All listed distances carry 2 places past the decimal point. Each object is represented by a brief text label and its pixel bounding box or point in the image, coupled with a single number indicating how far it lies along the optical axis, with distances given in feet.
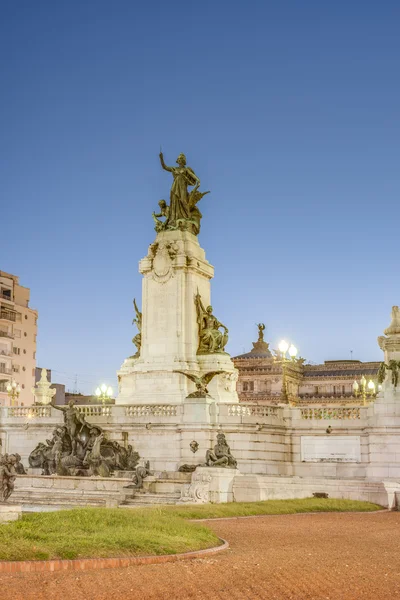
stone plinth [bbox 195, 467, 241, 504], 106.11
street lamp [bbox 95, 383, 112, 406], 162.50
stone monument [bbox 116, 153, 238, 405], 147.74
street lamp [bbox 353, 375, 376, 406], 164.54
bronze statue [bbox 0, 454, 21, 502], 82.17
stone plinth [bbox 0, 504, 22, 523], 62.95
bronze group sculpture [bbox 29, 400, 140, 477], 122.31
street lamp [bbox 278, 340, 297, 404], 135.44
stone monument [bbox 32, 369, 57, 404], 182.87
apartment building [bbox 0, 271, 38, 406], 317.22
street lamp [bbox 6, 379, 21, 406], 169.93
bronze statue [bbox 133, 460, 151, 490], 108.88
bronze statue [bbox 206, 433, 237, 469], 115.34
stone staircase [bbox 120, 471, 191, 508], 104.03
